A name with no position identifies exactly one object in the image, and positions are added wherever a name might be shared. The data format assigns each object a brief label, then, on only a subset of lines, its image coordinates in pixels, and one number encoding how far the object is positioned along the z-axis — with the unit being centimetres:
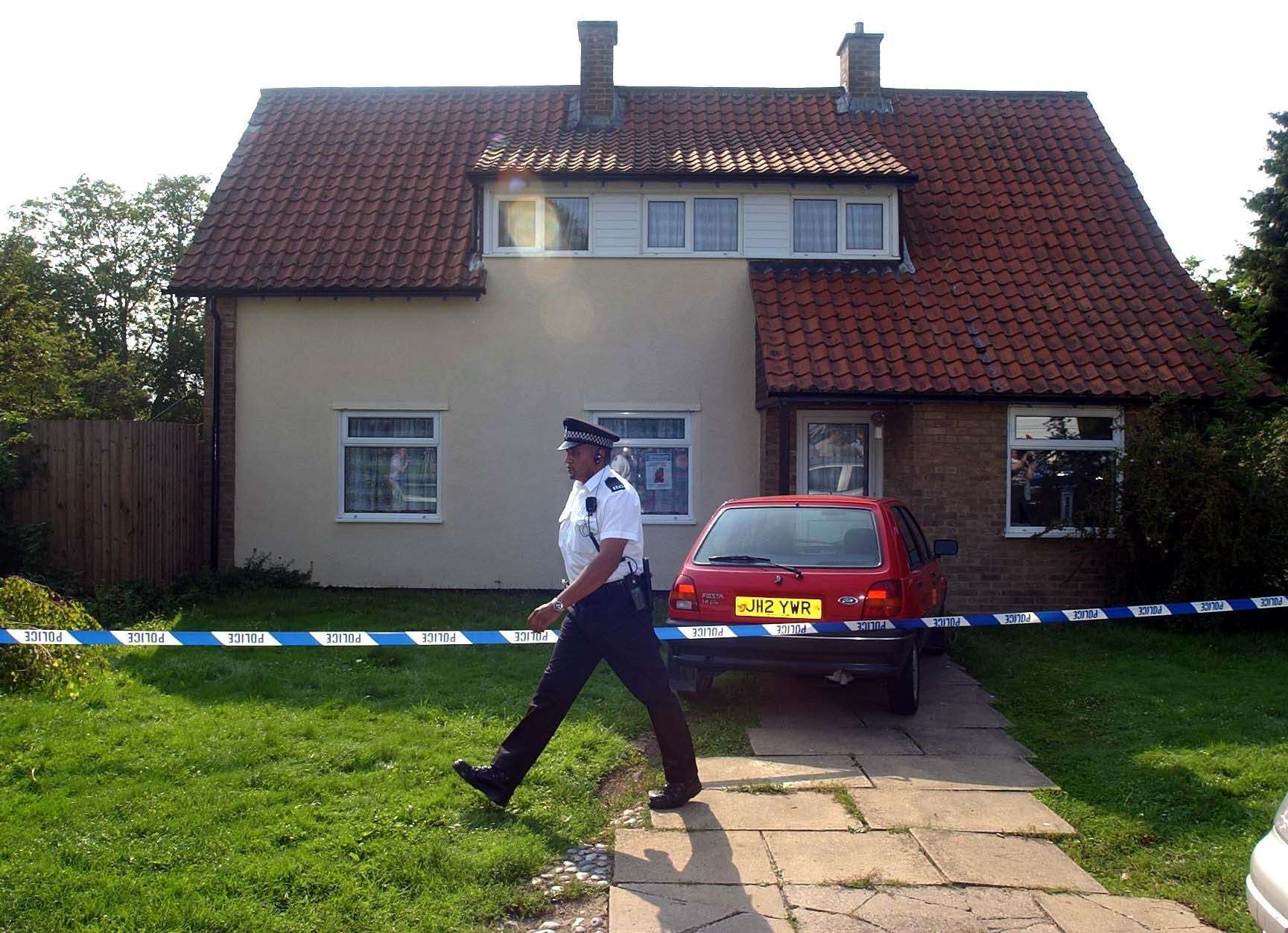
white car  327
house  1308
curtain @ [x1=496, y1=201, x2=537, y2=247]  1362
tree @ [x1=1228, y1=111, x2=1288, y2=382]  1894
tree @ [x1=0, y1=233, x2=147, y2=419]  2322
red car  707
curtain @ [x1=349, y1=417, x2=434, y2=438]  1357
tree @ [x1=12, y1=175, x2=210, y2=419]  3631
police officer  527
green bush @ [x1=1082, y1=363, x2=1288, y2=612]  1035
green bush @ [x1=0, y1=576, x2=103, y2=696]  714
